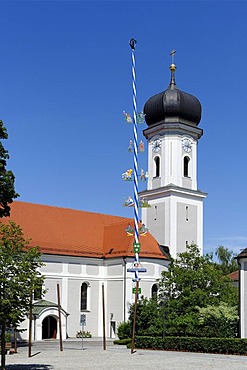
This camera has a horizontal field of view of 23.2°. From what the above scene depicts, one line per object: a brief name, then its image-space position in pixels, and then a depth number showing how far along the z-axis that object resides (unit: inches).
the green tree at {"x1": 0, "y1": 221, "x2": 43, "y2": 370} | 848.3
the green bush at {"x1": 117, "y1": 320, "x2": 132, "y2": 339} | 1728.6
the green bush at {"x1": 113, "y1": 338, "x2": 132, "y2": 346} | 1611.5
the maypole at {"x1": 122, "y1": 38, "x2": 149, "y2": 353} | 1536.7
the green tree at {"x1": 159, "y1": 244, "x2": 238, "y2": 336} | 1537.9
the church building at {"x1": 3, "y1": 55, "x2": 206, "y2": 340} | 1978.3
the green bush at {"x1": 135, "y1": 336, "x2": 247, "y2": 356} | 1257.4
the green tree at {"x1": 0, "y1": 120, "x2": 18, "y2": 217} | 1064.8
